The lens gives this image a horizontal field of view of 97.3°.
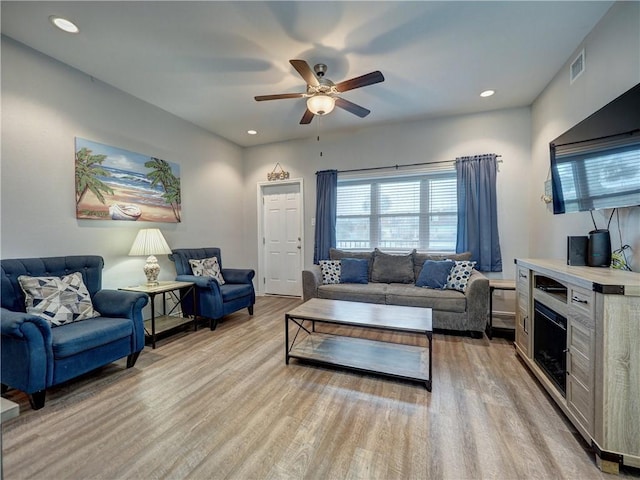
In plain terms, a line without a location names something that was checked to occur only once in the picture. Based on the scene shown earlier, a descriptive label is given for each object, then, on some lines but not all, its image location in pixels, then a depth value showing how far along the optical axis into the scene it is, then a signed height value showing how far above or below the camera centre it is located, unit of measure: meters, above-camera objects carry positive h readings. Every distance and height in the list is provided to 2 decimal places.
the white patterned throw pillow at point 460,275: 3.34 -0.44
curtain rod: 4.06 +1.10
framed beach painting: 2.86 +0.59
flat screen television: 1.67 +0.56
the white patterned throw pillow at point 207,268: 3.69 -0.42
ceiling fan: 2.32 +1.34
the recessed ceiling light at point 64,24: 2.15 +1.66
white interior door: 4.97 -0.03
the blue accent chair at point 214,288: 3.35 -0.65
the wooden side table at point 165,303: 2.88 -0.82
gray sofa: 3.05 -0.65
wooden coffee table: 2.21 -1.04
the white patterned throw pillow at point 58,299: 2.15 -0.50
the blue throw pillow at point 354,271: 3.89 -0.46
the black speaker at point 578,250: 2.05 -0.08
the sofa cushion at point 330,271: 3.95 -0.47
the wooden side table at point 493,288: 3.09 -0.53
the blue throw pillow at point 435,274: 3.44 -0.44
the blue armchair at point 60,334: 1.80 -0.70
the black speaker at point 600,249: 1.97 -0.07
